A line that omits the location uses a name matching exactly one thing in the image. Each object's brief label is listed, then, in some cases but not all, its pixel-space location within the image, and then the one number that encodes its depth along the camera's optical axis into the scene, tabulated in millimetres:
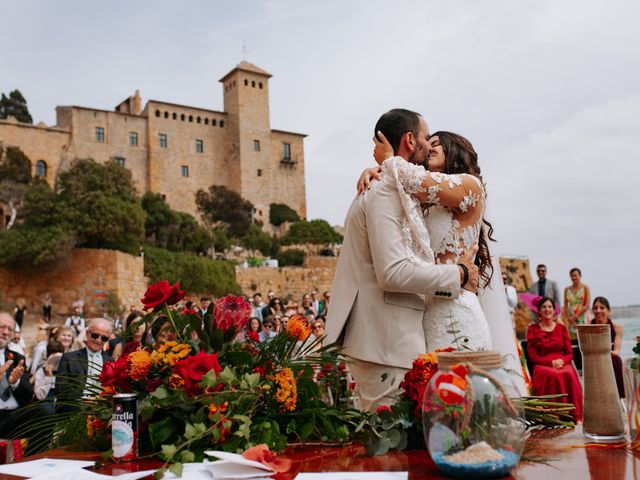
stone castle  39625
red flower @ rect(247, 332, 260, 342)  1723
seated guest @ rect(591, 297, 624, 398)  7012
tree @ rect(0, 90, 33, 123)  40812
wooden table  1255
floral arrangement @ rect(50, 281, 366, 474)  1462
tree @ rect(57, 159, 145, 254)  24953
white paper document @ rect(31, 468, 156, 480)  1336
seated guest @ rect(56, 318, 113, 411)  4848
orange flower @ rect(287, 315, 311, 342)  1689
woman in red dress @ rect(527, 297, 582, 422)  6098
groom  2107
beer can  1474
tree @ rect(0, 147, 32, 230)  29433
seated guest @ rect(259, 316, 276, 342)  8719
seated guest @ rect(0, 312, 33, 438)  4574
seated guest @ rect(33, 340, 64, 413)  5074
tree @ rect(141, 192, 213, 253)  33875
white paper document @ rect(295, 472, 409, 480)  1259
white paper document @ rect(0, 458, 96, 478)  1436
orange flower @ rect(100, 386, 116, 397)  1640
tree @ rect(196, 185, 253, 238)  40562
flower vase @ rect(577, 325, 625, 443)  1562
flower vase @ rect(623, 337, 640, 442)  1529
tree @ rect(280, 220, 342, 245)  40406
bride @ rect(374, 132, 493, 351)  2191
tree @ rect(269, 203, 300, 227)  46312
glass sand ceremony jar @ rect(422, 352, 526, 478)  1210
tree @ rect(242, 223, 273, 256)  37969
